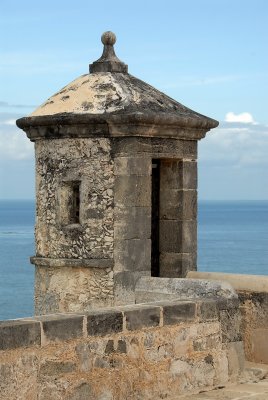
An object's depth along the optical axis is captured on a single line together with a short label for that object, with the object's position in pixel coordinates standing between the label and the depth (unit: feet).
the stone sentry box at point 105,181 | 34.44
